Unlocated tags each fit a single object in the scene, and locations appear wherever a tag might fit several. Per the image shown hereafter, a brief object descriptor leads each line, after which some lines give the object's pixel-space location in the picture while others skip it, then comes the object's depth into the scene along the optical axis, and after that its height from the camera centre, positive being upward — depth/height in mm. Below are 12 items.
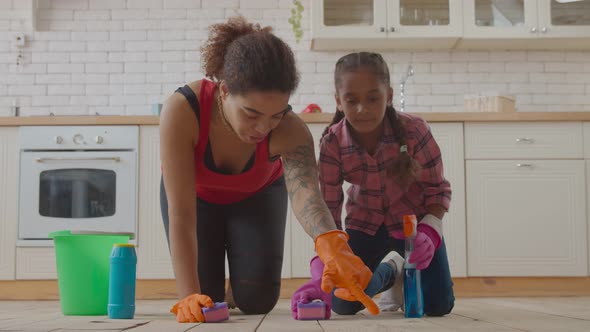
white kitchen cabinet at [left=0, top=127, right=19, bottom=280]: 3580 +19
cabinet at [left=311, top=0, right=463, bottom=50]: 3949 +954
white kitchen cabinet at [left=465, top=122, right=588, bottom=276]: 3588 +31
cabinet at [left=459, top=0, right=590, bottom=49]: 3957 +954
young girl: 2031 +61
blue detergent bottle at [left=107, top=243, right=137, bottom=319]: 1948 -209
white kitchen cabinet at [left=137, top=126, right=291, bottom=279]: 3561 -105
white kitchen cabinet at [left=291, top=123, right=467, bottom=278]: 3570 -93
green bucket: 2184 -206
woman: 1718 +60
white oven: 3596 +125
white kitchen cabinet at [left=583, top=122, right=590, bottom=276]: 3594 +184
